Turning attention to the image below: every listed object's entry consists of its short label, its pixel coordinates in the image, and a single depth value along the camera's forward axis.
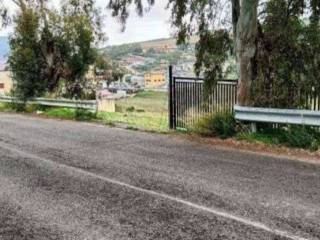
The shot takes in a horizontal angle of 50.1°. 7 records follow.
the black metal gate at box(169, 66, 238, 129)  8.65
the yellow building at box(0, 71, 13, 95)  23.84
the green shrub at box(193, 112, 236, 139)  8.17
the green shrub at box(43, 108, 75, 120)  12.26
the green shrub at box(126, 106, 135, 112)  13.85
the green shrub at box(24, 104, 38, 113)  14.05
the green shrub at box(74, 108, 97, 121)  11.71
